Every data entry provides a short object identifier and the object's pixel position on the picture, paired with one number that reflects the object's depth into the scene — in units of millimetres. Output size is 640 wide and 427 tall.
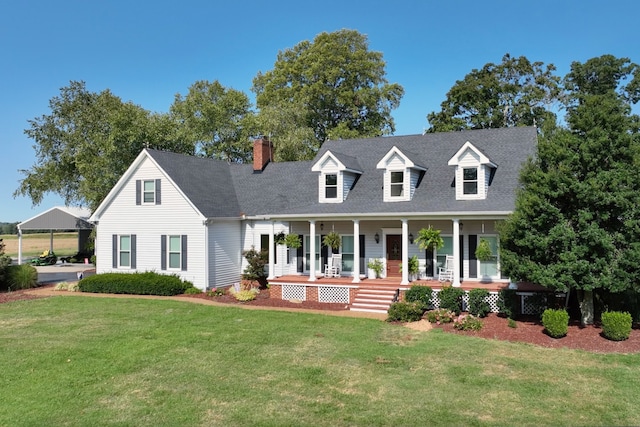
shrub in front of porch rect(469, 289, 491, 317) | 17562
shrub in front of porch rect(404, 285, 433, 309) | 18391
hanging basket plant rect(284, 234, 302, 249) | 23031
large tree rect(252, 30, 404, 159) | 45469
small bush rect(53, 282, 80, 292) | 25183
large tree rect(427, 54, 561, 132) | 40406
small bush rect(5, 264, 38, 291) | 26297
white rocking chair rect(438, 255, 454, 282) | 20266
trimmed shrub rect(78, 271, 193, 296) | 23125
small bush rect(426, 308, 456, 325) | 16922
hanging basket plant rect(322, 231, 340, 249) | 22203
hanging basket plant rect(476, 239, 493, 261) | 18703
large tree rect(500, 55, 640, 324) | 14070
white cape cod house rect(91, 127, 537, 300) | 20422
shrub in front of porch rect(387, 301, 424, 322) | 17172
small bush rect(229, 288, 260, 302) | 21594
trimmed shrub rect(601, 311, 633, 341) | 14023
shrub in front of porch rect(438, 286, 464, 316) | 17859
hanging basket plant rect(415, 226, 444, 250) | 19516
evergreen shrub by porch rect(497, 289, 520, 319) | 17281
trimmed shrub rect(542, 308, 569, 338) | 14586
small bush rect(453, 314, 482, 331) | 15945
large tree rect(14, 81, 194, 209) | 32250
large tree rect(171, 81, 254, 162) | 40312
